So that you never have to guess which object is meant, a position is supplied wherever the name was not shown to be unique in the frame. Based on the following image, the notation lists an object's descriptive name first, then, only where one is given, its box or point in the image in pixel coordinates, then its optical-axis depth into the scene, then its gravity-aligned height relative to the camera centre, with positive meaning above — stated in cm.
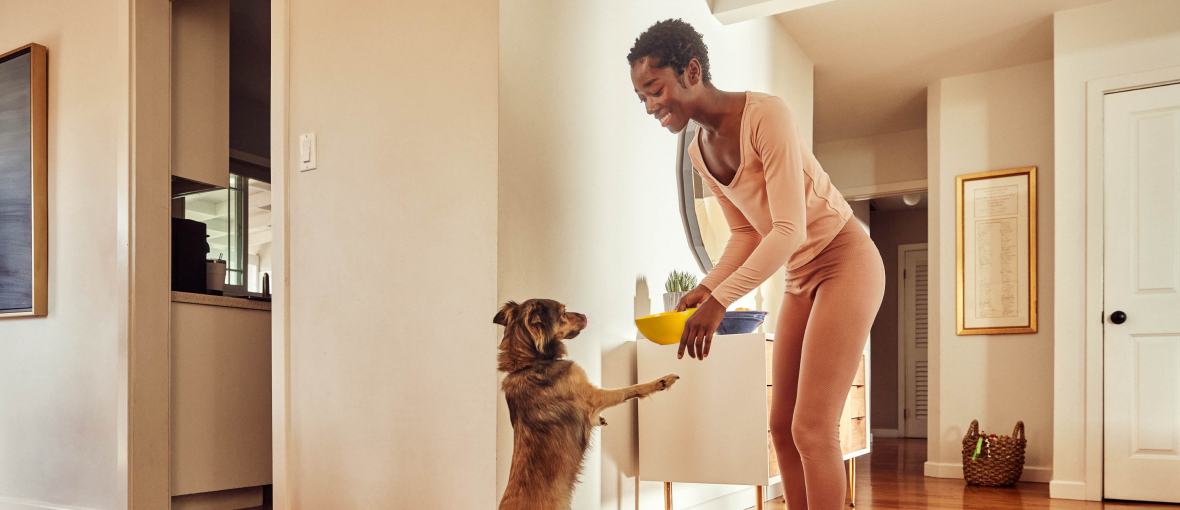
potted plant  274 -10
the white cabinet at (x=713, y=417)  246 -51
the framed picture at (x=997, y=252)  466 +3
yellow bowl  195 -17
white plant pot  273 -15
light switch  250 +34
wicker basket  429 -112
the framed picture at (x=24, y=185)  320 +31
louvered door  786 -82
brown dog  177 -33
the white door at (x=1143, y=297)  369 -19
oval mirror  305 +17
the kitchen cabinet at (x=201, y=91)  322 +70
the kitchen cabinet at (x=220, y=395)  305 -55
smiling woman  174 +2
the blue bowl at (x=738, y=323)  260 -21
